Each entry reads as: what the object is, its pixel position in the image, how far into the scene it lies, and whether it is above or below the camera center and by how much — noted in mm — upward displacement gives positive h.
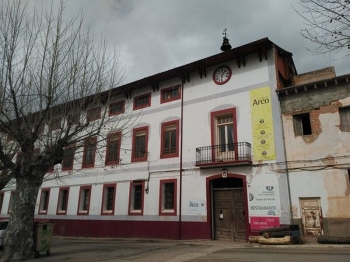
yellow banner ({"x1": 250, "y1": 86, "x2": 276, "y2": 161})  15375 +4666
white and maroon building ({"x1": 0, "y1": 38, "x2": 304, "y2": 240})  15469 +3401
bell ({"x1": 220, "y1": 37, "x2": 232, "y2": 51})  21234 +11280
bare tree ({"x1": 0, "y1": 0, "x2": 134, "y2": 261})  11047 +3501
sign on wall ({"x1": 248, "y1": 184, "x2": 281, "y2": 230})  14454 +730
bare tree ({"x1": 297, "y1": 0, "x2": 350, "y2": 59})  5512 +3413
